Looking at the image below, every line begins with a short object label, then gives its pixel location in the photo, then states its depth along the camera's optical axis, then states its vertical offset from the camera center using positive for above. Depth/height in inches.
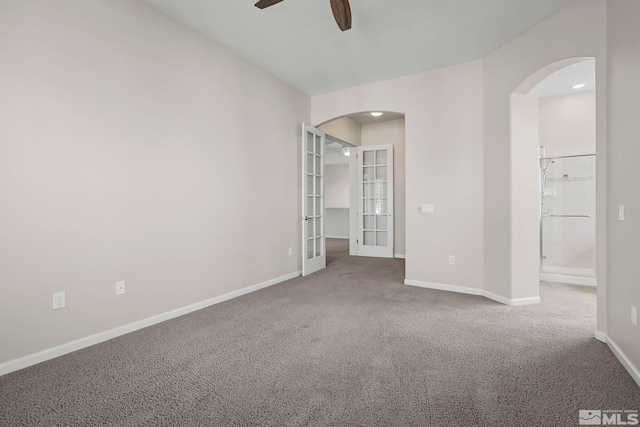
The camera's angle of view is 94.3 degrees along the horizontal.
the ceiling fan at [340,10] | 84.7 +58.9
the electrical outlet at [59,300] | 84.9 -25.4
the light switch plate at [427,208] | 156.9 +0.7
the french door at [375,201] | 253.3 +7.8
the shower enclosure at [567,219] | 169.5 -5.8
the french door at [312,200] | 180.4 +6.4
